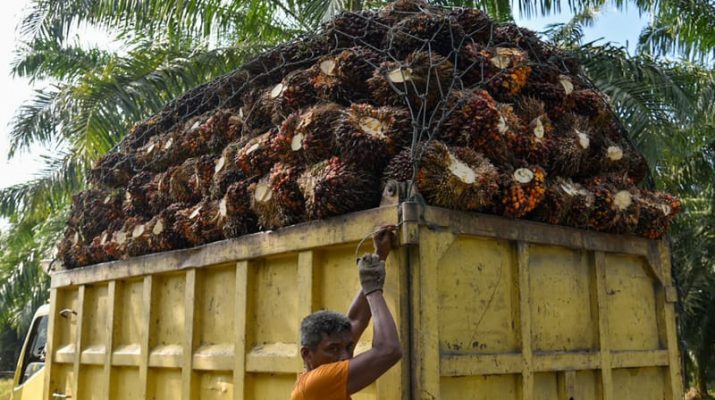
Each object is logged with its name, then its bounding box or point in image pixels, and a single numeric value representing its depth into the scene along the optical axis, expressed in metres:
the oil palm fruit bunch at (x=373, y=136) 3.14
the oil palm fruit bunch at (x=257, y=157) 3.63
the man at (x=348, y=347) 2.46
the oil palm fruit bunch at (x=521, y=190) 3.15
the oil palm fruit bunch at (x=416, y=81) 3.26
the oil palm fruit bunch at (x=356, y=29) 3.68
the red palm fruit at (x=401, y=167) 2.99
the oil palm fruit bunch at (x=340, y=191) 3.08
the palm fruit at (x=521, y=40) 3.87
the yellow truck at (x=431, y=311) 2.83
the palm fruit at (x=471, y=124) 3.20
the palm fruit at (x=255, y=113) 3.88
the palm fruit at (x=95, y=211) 4.93
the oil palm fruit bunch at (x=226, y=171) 3.87
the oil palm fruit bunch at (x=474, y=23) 3.73
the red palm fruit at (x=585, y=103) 3.93
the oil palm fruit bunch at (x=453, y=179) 2.96
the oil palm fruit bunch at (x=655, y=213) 3.76
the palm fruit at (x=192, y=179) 4.12
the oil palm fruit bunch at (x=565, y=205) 3.35
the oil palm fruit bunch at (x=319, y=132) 3.30
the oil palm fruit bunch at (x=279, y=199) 3.34
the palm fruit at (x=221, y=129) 4.12
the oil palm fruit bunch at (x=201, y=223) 3.83
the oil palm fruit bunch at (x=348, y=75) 3.48
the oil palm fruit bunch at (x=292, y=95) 3.65
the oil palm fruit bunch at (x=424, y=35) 3.54
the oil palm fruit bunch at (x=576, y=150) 3.56
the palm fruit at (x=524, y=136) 3.34
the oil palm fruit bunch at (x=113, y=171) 4.96
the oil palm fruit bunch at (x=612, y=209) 3.56
